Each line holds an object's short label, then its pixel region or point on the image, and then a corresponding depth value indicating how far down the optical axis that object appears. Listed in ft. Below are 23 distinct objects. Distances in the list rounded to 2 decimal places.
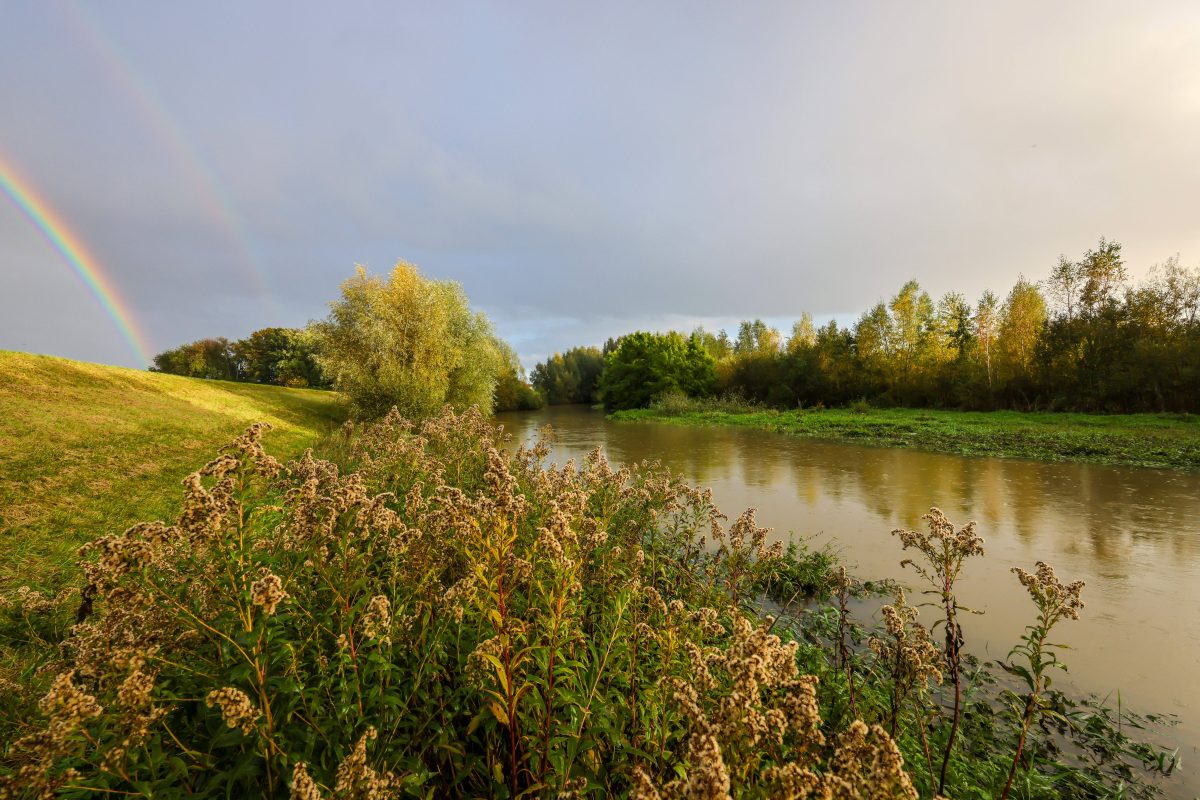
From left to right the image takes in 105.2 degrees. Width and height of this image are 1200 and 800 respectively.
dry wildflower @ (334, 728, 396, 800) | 4.77
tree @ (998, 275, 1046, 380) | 112.57
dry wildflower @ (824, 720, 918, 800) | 4.33
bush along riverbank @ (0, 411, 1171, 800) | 5.20
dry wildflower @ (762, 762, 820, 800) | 4.21
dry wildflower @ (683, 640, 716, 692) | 5.71
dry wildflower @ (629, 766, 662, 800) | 4.02
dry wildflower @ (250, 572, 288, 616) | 5.61
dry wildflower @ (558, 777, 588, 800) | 6.11
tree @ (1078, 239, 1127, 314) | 102.32
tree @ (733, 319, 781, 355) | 299.54
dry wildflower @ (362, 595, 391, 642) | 7.26
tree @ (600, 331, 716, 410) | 197.77
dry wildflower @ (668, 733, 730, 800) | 3.79
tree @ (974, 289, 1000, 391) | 120.26
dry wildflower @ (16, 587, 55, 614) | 10.20
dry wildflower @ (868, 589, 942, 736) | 8.85
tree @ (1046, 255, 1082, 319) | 107.24
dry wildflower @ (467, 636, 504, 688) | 7.04
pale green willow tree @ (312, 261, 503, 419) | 85.97
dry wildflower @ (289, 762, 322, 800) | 4.55
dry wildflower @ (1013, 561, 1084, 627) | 8.75
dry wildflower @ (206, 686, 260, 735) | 5.22
